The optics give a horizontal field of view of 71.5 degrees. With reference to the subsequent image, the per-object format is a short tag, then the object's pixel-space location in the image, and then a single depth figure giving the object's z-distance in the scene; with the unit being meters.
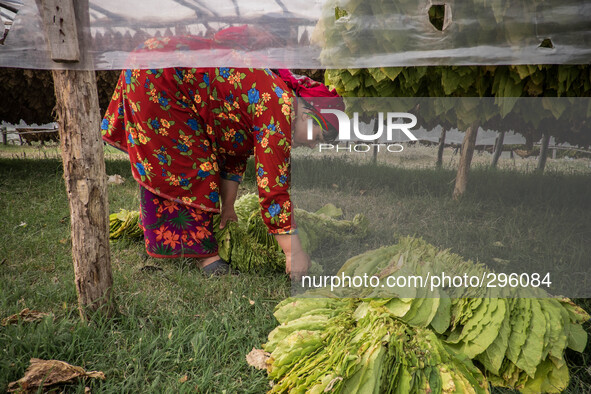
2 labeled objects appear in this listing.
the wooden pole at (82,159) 1.60
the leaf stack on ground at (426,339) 1.43
